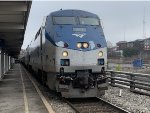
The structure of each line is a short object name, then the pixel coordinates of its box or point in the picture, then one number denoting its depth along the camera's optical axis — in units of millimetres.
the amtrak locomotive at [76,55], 13227
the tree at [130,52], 98188
